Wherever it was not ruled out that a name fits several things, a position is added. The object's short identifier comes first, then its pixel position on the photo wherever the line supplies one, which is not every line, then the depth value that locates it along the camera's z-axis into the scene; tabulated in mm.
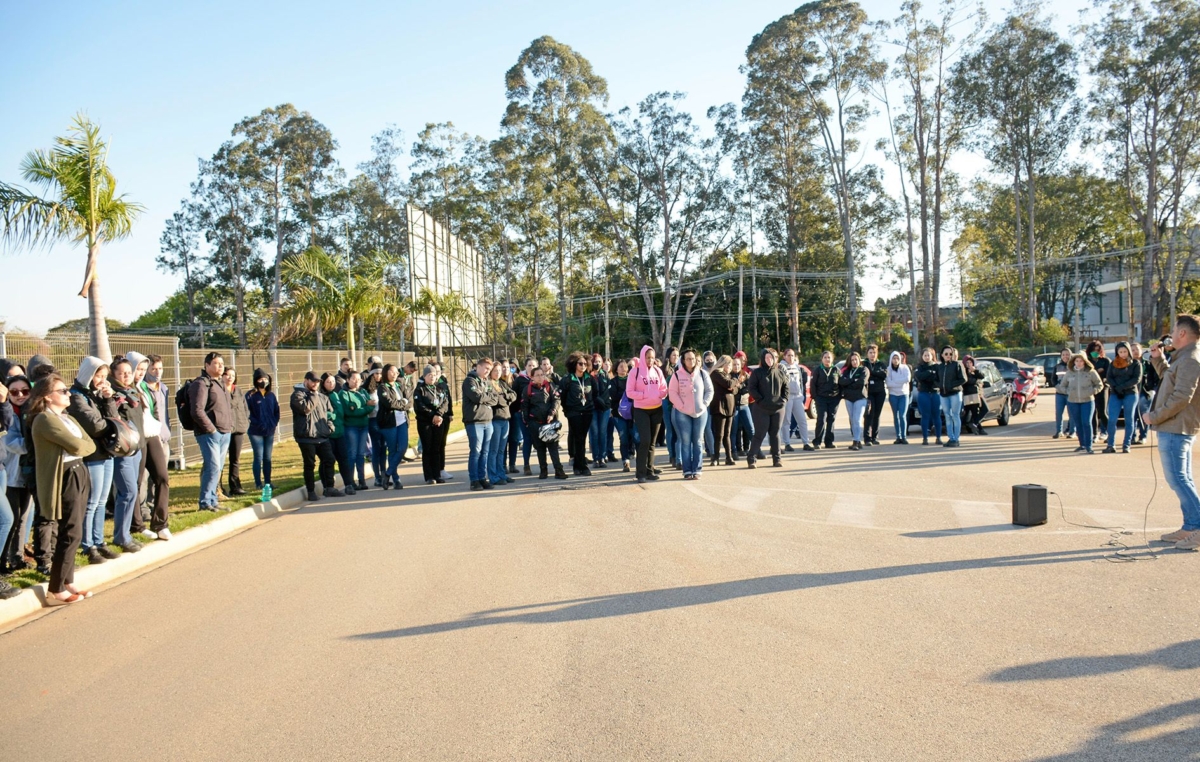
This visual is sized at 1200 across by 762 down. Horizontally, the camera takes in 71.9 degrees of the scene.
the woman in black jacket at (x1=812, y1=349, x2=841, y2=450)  15922
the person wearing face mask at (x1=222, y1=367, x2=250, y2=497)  11734
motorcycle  20891
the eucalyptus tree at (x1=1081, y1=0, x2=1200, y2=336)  45906
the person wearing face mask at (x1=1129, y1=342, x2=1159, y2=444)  15112
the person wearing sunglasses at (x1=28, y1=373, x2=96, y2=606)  6625
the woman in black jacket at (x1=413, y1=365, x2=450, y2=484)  12930
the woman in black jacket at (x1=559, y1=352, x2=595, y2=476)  13680
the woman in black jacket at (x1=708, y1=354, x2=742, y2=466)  13680
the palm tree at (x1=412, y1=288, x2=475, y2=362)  32156
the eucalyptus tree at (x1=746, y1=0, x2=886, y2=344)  46375
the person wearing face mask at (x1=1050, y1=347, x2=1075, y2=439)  15599
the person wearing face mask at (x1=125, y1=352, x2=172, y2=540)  8828
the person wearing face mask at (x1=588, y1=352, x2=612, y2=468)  14000
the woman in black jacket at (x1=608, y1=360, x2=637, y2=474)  14320
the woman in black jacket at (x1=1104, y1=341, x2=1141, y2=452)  14055
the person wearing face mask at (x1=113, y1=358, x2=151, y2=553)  8195
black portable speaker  8312
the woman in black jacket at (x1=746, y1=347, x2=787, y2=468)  13734
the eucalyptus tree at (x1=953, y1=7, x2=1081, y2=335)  48188
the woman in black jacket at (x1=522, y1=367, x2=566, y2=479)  13312
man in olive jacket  7250
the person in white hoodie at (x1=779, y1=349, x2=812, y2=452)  15914
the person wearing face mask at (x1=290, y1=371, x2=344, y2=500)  11703
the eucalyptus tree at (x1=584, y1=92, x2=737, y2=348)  50438
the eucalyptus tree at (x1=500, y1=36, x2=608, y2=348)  48250
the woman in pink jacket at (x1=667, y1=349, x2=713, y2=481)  12531
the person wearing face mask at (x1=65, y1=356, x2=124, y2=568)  7238
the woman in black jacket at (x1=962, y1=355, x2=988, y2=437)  17656
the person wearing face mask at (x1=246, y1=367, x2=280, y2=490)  12109
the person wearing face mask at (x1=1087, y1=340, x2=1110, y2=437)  15841
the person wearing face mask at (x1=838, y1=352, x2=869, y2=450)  15969
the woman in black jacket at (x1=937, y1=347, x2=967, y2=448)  15805
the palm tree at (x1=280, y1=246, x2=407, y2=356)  24391
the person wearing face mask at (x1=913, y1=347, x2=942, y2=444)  16141
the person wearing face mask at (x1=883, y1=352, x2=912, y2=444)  16391
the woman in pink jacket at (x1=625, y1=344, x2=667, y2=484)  12570
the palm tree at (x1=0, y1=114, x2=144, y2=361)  12500
